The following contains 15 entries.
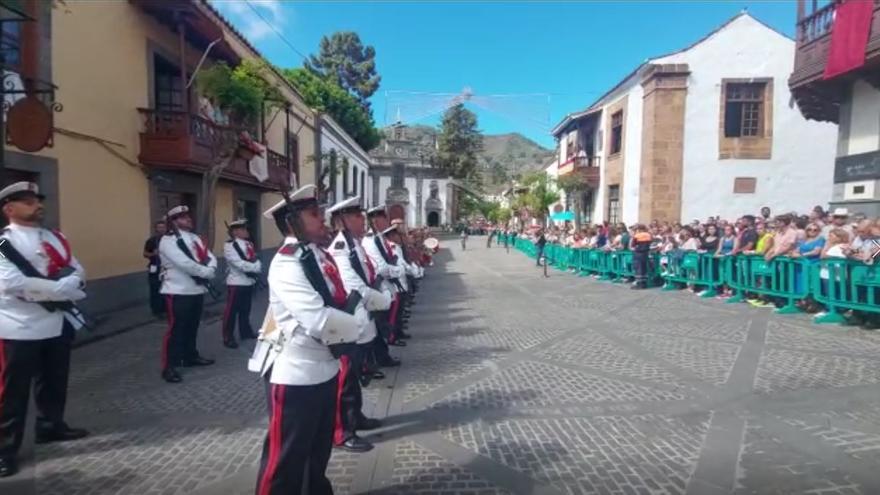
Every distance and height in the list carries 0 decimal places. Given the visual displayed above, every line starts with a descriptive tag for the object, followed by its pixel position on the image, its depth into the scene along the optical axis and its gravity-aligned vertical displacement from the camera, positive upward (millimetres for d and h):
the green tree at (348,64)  51281 +15365
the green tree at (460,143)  71188 +10855
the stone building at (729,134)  19391 +3417
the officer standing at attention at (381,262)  6059 -523
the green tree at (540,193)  31172 +1707
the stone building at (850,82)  10617 +3394
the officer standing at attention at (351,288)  3998 -637
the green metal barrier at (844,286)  7656 -949
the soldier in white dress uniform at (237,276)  7246 -854
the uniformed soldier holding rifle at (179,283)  5770 -780
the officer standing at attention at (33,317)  3684 -779
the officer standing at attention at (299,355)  2617 -729
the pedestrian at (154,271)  9680 -1067
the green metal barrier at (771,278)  9164 -1017
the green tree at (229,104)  9852 +2187
